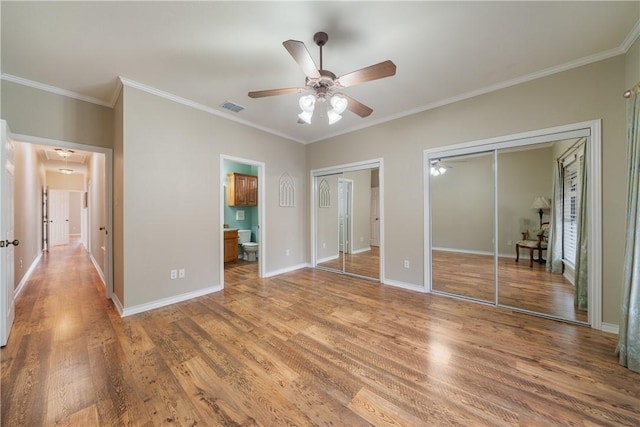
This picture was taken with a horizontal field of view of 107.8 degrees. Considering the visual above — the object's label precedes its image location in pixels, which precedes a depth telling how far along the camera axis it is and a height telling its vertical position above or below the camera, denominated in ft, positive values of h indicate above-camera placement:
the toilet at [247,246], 19.69 -2.88
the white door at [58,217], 28.27 -0.60
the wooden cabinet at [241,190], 19.89 +1.94
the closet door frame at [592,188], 8.03 +0.79
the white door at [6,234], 7.04 -0.69
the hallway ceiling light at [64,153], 17.01 +4.52
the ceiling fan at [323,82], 5.82 +3.74
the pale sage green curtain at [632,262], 6.01 -1.36
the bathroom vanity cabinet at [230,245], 18.35 -2.73
